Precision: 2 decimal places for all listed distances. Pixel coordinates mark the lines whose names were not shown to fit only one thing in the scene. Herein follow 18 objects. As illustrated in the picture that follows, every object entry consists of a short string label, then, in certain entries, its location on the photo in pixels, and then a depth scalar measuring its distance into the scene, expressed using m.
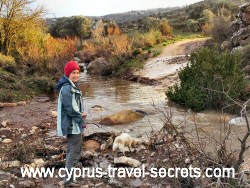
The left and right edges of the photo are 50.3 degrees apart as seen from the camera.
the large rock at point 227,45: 15.50
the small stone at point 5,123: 8.06
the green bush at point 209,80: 8.94
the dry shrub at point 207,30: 20.10
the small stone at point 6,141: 6.57
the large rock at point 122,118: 8.08
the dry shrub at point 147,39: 22.86
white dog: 5.71
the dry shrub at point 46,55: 16.39
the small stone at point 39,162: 5.01
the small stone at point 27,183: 4.34
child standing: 4.36
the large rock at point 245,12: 15.75
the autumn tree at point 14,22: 18.06
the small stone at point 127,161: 4.99
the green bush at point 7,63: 15.57
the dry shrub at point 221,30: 18.12
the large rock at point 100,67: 20.05
